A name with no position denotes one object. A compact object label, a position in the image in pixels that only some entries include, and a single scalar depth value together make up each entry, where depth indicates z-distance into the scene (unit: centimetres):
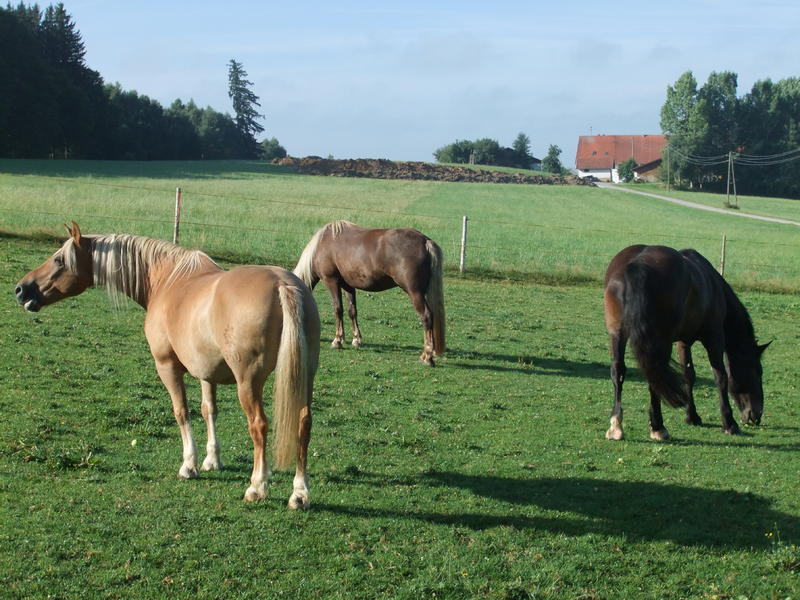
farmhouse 12319
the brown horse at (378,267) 1103
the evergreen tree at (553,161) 11138
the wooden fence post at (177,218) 1866
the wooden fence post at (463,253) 2052
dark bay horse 750
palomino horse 521
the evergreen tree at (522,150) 11712
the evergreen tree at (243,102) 12562
